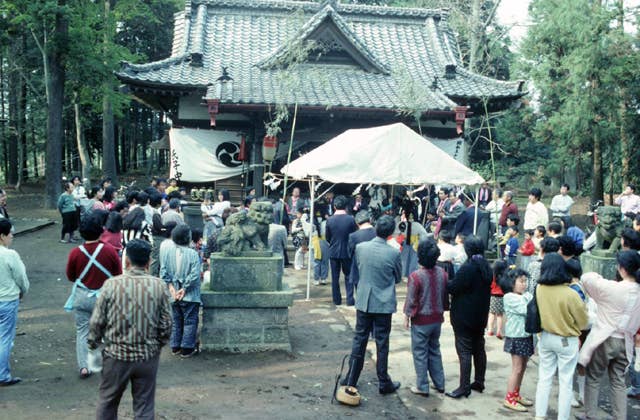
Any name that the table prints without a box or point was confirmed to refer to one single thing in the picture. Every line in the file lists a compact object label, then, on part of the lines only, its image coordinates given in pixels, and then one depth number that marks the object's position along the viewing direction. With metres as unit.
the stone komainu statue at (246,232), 6.77
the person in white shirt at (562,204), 13.43
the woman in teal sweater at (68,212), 13.17
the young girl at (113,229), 7.00
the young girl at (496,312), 7.37
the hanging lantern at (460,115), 13.78
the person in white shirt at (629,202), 13.55
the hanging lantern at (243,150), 14.67
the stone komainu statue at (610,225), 7.52
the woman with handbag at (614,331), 4.76
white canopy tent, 8.72
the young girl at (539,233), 8.36
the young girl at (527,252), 9.35
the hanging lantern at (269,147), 13.48
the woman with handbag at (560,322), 4.69
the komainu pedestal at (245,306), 6.64
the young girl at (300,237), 11.36
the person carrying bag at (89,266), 5.51
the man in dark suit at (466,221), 10.10
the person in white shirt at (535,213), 11.12
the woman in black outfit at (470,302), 5.36
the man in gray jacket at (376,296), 5.35
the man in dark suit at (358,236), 7.85
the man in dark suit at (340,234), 8.65
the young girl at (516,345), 5.29
